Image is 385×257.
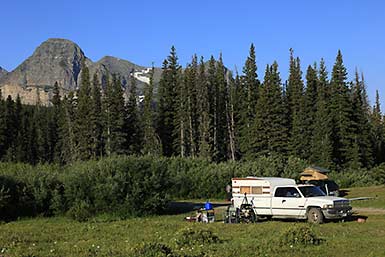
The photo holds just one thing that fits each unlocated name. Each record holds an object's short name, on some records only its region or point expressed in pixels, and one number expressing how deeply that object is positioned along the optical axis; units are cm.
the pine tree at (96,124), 7950
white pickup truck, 2227
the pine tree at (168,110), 7981
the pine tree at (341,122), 7112
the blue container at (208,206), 2403
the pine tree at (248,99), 7819
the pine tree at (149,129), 7706
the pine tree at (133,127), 8049
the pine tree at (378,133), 8450
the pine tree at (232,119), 8406
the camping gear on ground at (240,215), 2317
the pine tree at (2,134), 9001
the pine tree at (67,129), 8488
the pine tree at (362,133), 7225
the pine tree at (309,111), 7481
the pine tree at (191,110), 7856
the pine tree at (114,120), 7656
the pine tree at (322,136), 6963
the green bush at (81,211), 2559
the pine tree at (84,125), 7906
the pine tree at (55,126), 9762
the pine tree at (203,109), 7912
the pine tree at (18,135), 9076
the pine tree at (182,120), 7720
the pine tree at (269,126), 7181
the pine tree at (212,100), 8206
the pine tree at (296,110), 7456
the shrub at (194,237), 1421
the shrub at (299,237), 1405
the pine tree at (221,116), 8506
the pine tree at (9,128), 9271
